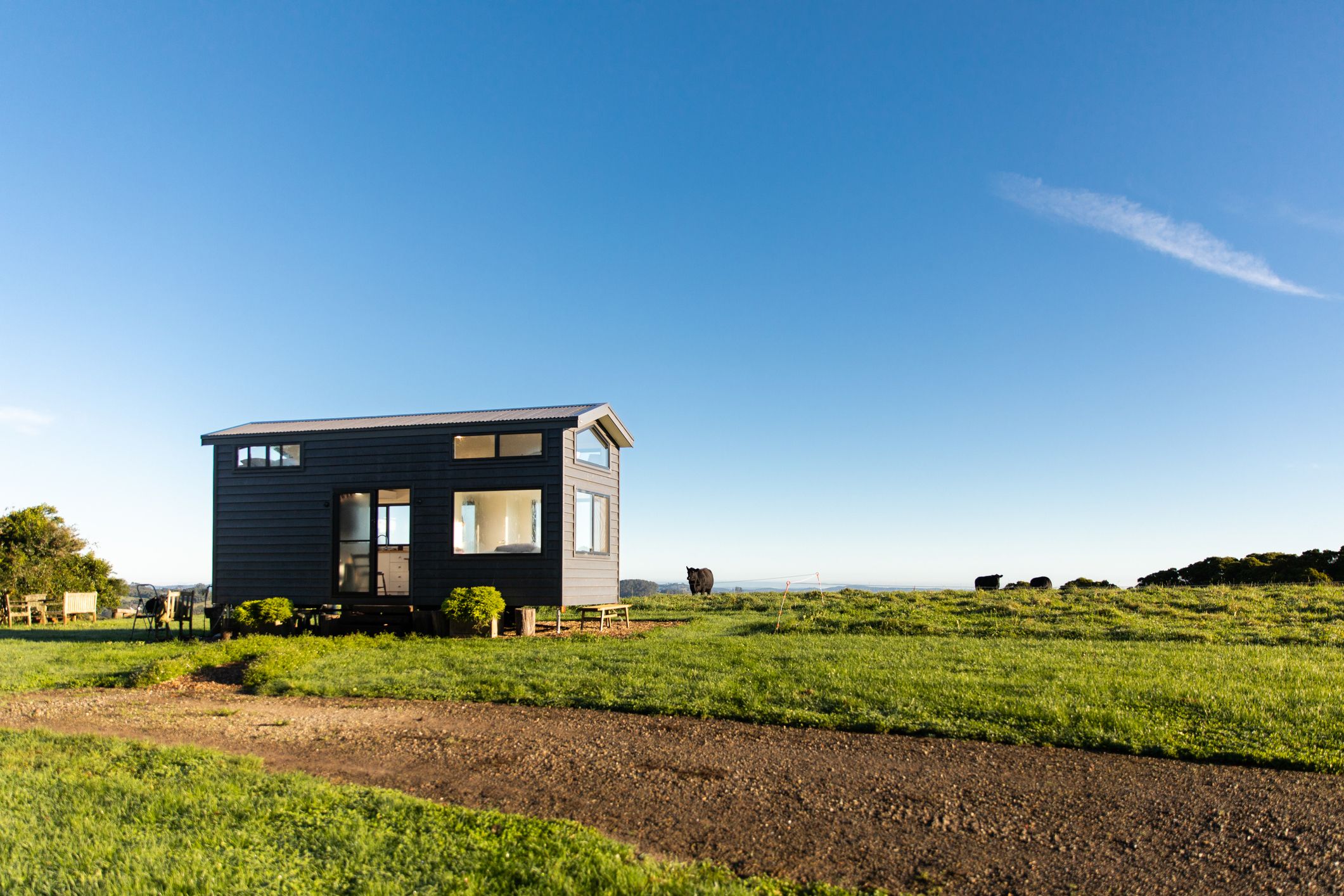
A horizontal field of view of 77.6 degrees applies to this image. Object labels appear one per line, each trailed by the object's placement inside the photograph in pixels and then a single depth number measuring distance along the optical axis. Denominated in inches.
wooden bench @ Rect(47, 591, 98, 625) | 851.4
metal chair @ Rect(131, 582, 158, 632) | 634.8
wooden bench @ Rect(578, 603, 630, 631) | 611.2
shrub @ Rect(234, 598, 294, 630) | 595.2
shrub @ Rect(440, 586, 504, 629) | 553.9
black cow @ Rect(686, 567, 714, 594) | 1099.9
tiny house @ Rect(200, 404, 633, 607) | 593.3
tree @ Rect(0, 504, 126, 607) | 926.4
